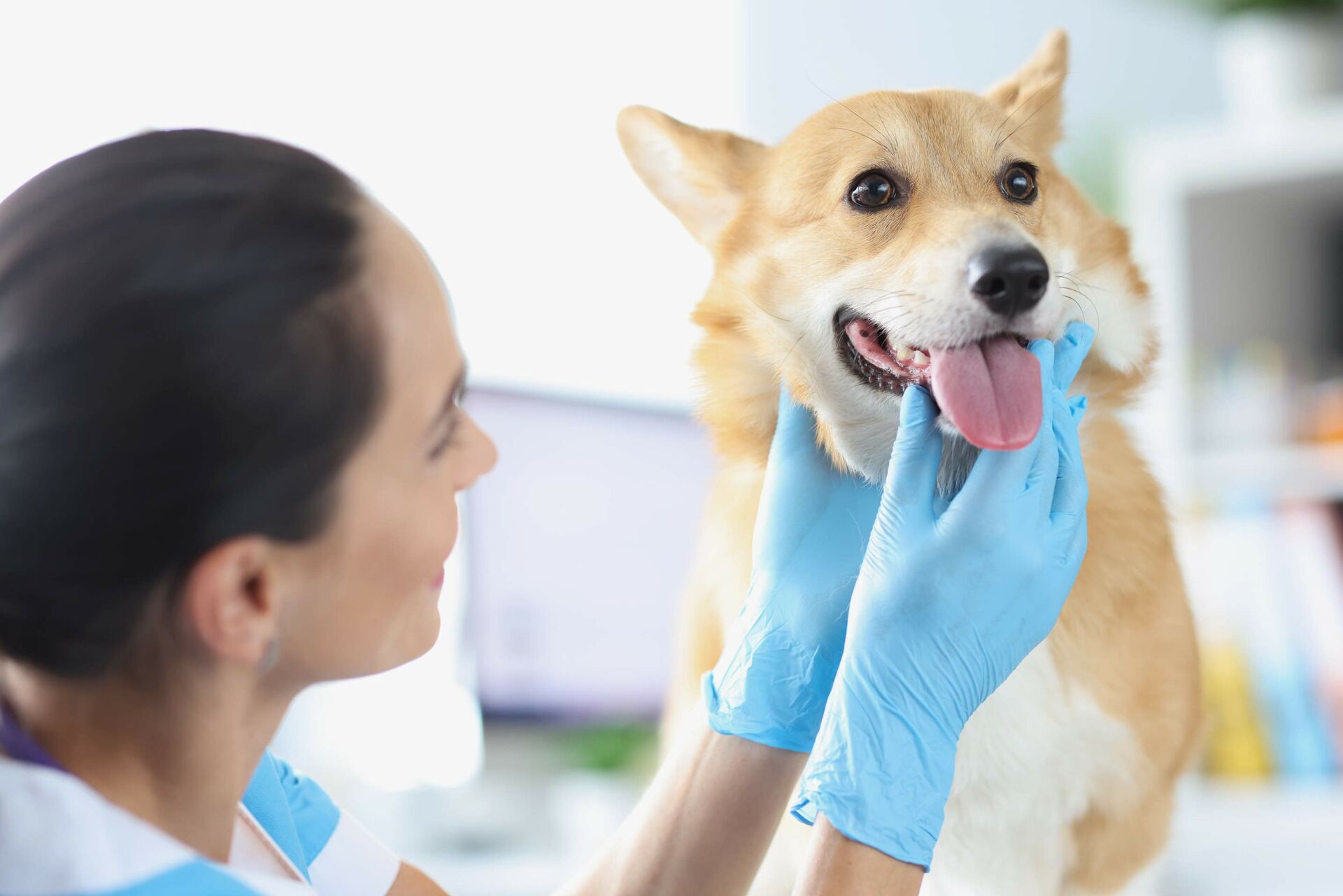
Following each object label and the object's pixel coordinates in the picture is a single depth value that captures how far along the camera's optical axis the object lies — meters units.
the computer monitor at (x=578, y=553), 2.19
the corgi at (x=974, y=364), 0.88
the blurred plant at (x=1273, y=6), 2.13
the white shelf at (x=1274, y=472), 2.12
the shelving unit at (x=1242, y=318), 2.02
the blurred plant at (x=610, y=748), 2.29
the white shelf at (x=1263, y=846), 1.99
